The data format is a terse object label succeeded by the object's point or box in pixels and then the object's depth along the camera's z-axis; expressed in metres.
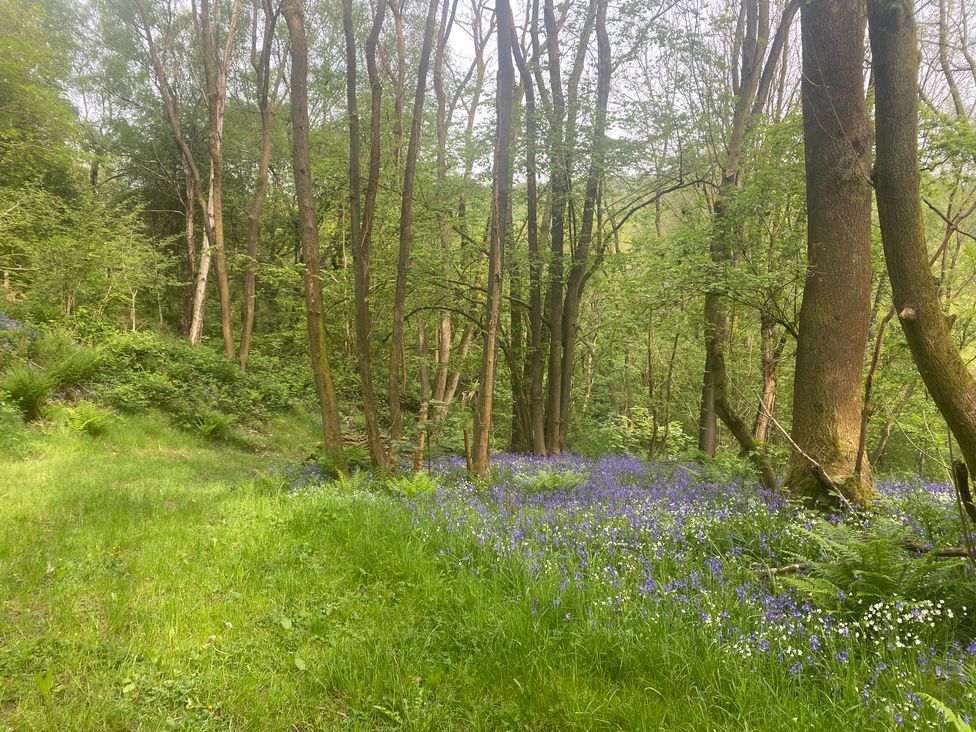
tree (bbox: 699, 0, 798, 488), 6.13
